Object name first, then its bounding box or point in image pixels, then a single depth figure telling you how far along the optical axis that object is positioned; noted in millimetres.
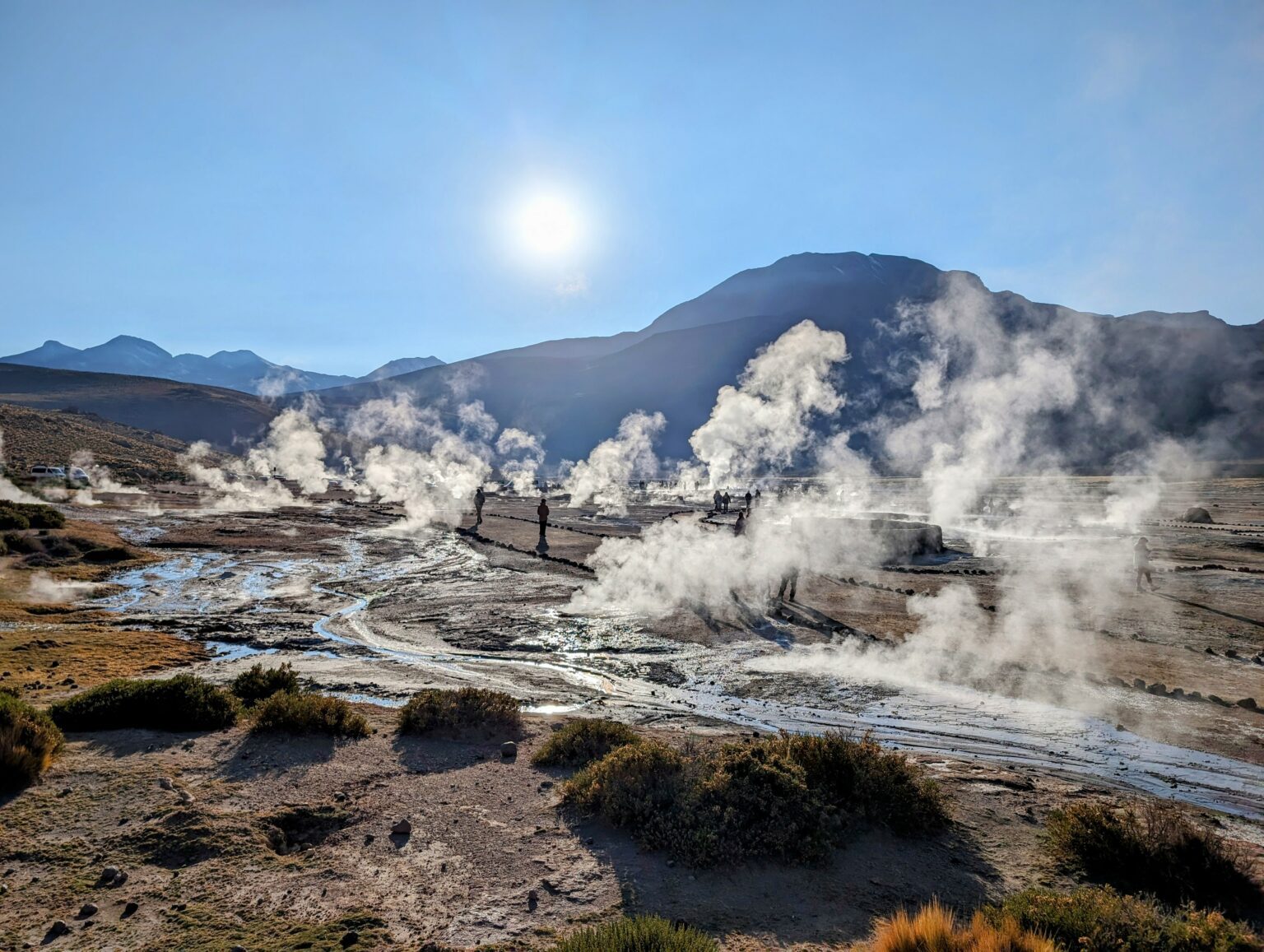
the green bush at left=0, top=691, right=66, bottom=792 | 6488
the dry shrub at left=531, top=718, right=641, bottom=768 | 8211
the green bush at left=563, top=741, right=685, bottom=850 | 6410
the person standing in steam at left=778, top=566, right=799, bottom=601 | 19481
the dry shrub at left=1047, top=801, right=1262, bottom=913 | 5535
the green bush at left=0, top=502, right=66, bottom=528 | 24750
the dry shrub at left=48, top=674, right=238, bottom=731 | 8461
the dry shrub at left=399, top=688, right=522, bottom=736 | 9172
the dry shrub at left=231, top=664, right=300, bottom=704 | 10141
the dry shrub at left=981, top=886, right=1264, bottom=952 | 4441
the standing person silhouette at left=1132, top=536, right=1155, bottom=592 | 21422
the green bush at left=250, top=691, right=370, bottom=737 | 8609
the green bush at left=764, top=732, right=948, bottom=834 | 6801
